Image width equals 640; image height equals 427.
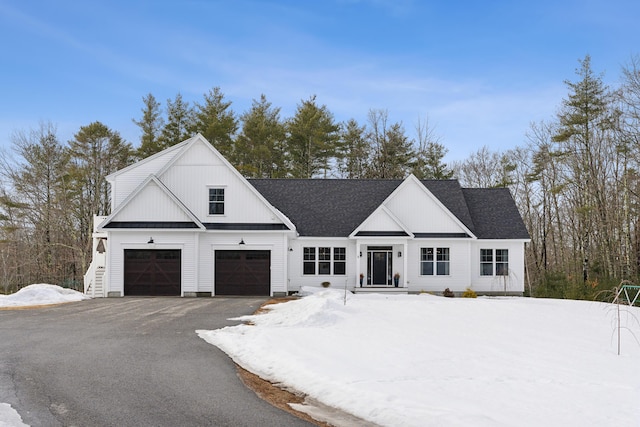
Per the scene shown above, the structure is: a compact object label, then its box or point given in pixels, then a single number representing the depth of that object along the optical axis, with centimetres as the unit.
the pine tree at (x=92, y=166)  4122
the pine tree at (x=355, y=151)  4534
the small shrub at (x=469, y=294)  2555
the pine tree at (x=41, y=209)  3816
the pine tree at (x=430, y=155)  4578
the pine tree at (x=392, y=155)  4466
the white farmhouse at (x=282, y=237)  2489
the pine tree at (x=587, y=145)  3359
